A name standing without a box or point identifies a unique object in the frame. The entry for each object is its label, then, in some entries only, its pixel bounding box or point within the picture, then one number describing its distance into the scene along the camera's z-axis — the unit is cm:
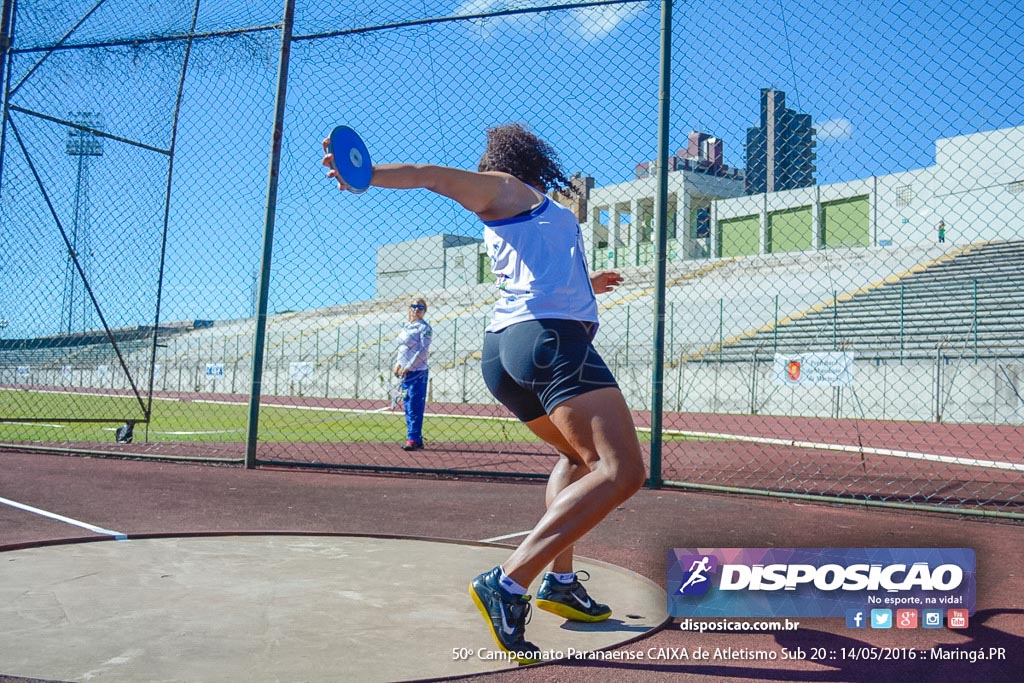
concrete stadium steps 1677
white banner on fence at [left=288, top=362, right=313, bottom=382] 2744
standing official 967
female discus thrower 256
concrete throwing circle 244
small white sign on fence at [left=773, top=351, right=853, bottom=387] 1559
